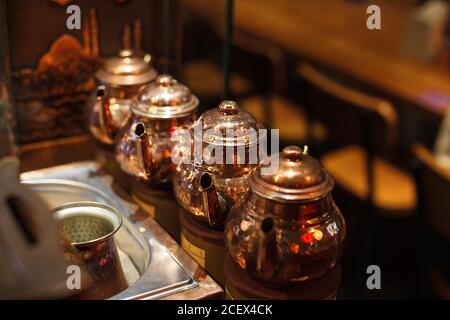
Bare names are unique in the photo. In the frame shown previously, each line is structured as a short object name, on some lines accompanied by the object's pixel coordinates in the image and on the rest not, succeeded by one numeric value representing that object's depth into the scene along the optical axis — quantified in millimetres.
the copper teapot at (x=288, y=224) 1023
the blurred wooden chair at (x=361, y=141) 2586
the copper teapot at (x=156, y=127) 1354
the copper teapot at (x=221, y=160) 1191
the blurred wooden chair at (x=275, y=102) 3301
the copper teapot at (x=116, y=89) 1524
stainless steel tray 1143
